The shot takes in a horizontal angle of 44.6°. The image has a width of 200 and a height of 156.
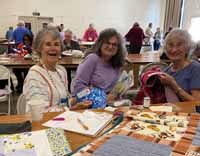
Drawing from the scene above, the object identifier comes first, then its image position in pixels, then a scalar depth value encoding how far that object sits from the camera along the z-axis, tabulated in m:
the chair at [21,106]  1.67
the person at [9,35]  7.88
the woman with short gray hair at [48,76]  1.58
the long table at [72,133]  1.05
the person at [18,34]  6.58
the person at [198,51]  3.01
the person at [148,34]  9.55
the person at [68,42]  4.82
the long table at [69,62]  3.46
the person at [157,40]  9.57
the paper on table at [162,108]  1.44
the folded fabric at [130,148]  0.90
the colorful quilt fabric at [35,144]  0.92
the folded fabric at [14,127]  1.08
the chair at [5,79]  2.97
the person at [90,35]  8.82
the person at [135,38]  7.65
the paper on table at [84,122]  1.15
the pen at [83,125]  1.16
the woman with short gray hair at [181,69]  1.83
